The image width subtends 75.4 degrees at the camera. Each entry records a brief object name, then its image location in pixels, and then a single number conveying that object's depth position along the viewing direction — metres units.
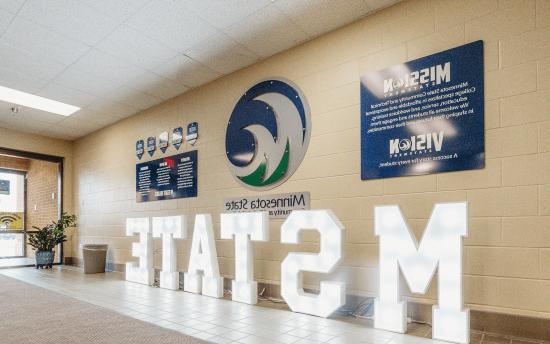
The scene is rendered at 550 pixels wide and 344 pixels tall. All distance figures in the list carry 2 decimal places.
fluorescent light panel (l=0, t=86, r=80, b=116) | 5.36
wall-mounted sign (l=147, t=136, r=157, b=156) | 5.77
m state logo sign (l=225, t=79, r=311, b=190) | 3.89
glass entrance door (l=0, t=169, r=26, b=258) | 10.16
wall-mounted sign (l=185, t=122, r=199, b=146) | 5.07
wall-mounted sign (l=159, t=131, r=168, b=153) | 5.55
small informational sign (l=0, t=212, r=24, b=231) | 10.11
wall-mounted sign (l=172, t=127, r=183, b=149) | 5.32
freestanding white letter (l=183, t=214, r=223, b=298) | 4.09
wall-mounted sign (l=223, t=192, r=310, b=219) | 3.81
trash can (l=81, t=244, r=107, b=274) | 6.16
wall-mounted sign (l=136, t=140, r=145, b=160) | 6.01
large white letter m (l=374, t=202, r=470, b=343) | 2.48
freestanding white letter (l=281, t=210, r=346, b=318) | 3.06
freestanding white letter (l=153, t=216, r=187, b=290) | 4.56
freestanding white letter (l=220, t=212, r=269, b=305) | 3.65
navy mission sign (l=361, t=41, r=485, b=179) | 2.77
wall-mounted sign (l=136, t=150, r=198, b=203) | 5.10
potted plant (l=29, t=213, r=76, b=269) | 6.97
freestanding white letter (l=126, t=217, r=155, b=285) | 4.99
